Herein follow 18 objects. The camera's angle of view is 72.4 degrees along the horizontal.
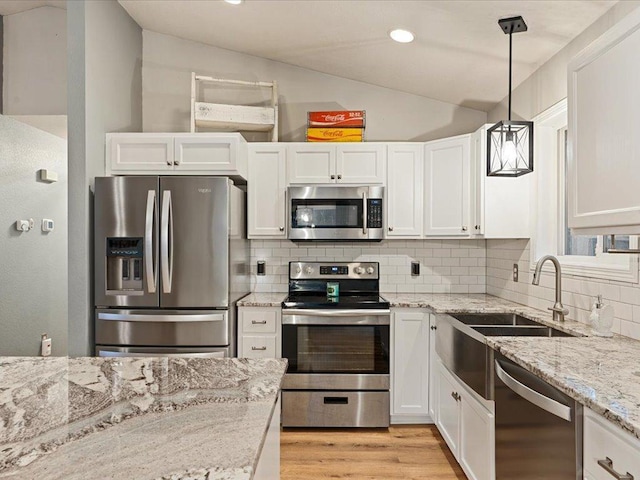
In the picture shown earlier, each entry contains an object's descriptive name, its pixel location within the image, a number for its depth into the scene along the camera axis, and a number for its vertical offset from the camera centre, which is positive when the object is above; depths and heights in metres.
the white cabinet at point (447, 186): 3.17 +0.38
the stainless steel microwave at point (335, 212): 3.30 +0.19
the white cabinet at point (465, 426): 2.01 -1.01
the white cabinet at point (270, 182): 3.36 +0.42
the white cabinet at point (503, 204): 3.00 +0.22
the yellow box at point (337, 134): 3.36 +0.79
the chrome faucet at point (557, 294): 2.33 -0.31
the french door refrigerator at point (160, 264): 2.79 -0.18
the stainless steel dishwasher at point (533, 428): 1.32 -0.67
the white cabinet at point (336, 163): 3.35 +0.57
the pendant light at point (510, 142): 2.25 +0.51
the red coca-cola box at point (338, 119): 3.36 +0.91
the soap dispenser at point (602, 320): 1.95 -0.38
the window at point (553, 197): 2.61 +0.26
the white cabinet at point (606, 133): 1.42 +0.37
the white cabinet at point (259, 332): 3.06 -0.67
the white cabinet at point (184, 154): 3.03 +0.58
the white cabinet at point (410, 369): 3.09 -0.94
